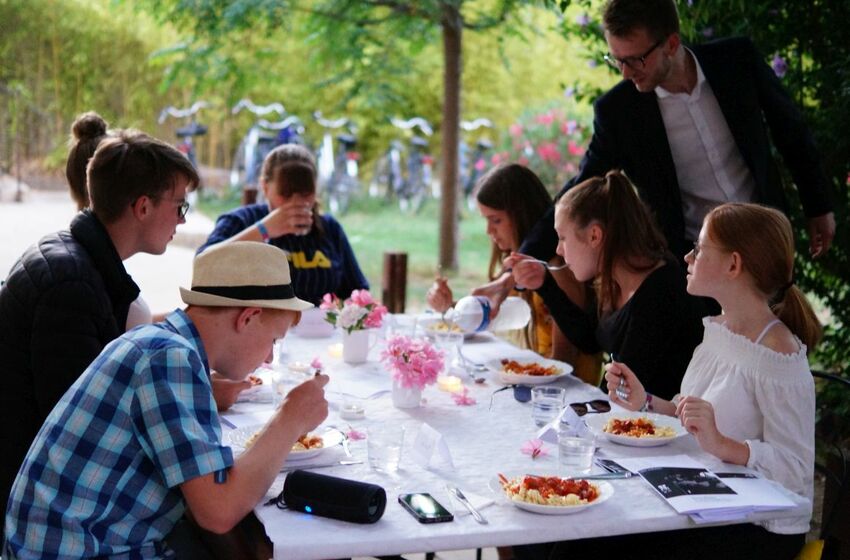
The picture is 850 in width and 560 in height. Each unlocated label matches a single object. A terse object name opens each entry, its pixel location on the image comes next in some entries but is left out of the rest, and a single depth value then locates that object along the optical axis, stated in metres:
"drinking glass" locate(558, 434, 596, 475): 2.08
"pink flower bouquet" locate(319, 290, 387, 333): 3.10
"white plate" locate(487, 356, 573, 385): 2.90
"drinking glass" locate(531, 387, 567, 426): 2.47
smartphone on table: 1.80
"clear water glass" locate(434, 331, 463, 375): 3.09
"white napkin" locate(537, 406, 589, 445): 2.18
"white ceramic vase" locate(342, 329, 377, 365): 3.22
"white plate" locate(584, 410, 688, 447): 2.26
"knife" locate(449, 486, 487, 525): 1.81
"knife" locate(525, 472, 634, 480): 2.04
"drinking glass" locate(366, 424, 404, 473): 2.10
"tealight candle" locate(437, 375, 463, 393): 2.85
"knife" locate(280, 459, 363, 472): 2.08
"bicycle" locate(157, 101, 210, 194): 12.46
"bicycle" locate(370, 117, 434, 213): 13.93
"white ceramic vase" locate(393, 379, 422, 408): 2.66
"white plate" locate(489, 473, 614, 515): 1.82
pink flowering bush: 10.45
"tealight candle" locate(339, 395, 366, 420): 2.52
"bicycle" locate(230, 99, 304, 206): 12.36
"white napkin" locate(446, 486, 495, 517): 1.85
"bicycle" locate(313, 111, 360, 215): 13.13
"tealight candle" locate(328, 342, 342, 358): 3.33
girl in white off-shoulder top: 2.12
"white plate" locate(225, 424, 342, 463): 2.11
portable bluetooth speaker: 1.77
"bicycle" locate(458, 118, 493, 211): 13.99
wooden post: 5.23
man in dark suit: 3.04
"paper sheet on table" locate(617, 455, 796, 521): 1.87
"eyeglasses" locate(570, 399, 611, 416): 2.55
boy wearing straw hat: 1.66
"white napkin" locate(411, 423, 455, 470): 2.11
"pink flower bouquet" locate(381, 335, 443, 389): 2.60
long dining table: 1.73
